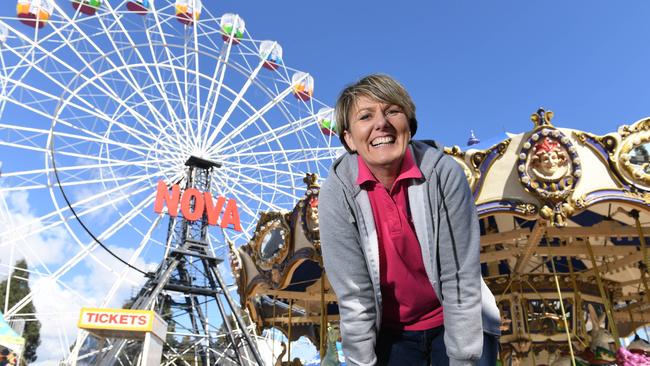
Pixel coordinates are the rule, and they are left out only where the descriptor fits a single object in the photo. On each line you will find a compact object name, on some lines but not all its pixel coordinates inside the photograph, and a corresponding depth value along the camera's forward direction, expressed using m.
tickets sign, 10.12
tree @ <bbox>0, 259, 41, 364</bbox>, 30.56
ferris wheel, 17.28
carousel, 5.05
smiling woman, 1.60
